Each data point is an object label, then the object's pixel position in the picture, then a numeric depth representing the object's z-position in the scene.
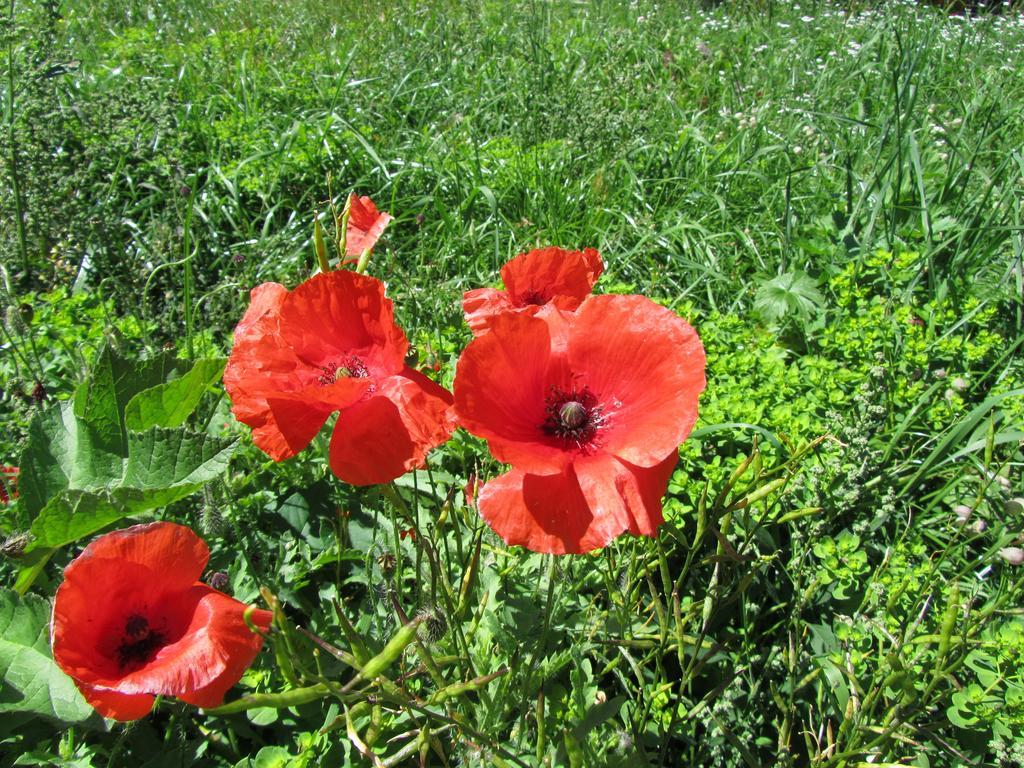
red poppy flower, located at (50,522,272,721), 0.26
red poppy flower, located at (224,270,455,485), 0.27
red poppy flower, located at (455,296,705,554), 0.26
